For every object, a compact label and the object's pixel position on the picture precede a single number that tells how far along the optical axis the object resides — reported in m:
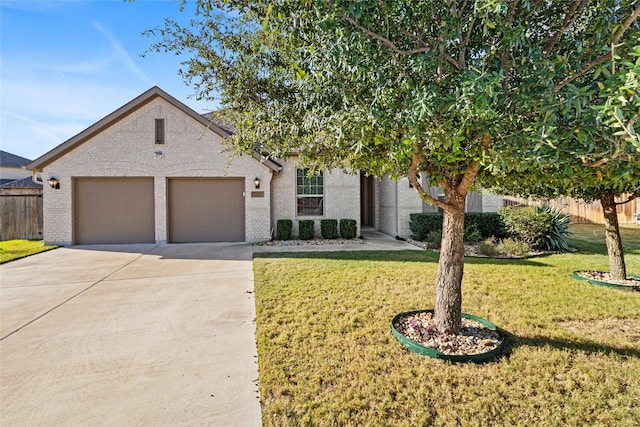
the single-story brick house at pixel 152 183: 10.76
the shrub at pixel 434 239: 10.00
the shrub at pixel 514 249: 8.82
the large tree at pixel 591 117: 1.73
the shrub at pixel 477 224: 11.30
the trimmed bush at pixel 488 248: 8.98
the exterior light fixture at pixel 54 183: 10.63
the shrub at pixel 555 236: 9.39
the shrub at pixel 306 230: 11.84
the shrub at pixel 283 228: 11.66
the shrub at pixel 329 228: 11.94
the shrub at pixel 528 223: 9.36
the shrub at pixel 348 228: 11.91
